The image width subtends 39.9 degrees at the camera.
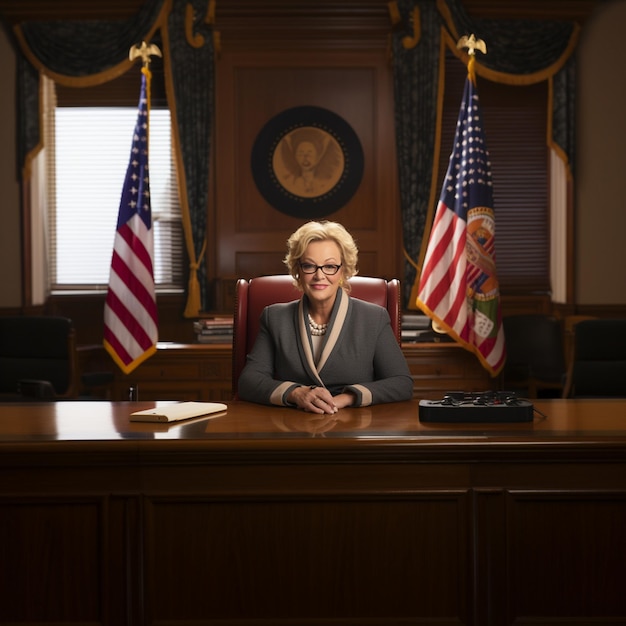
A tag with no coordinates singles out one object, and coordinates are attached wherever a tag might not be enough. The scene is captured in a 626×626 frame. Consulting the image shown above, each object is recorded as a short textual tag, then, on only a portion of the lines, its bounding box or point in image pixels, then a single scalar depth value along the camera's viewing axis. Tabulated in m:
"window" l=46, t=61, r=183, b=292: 7.03
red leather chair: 3.30
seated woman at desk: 2.92
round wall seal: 6.89
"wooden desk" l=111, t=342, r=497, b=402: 5.07
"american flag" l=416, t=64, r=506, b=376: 5.32
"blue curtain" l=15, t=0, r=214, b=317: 6.64
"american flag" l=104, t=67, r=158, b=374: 5.26
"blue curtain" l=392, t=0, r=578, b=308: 6.67
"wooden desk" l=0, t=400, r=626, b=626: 2.05
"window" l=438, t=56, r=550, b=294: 7.02
